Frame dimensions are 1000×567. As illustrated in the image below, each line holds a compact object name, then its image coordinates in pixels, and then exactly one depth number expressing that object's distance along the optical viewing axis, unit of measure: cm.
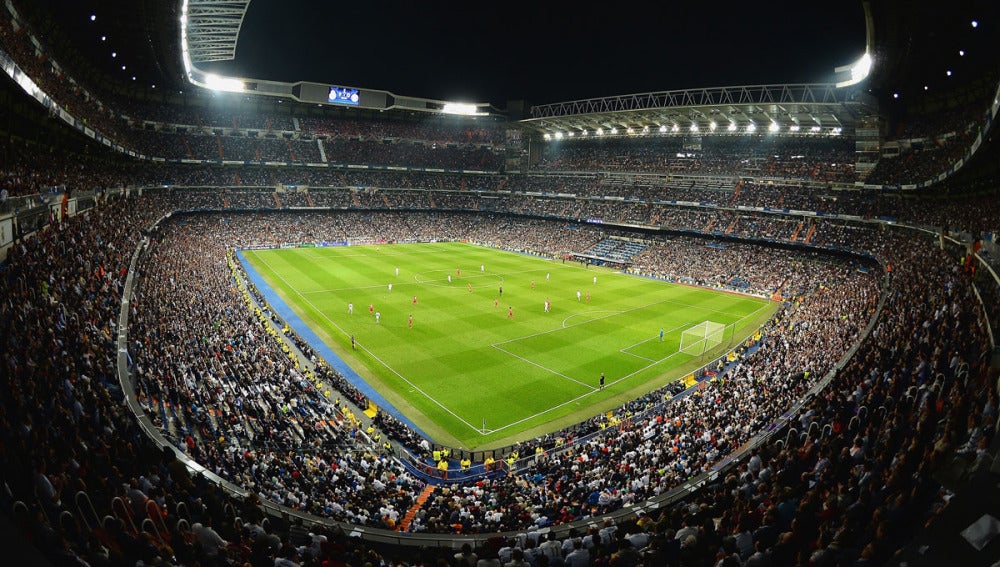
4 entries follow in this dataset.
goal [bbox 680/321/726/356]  3262
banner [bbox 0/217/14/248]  1486
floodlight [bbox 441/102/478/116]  9525
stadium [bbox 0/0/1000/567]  715
